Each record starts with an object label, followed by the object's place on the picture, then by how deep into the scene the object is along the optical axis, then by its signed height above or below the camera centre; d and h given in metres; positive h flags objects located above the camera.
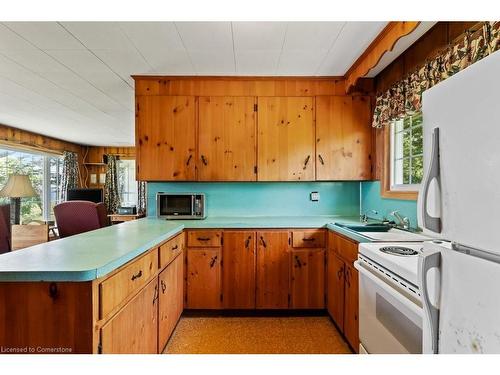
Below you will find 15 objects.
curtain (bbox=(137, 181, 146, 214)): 6.36 -0.22
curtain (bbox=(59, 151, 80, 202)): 5.99 +0.32
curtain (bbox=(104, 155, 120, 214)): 6.63 +0.03
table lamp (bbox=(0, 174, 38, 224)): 3.74 -0.06
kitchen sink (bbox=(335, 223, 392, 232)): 2.21 -0.33
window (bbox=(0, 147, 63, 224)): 4.64 +0.24
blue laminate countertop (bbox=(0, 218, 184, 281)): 0.95 -0.30
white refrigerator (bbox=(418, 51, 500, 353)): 0.60 -0.06
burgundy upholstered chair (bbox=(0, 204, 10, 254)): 1.92 -0.33
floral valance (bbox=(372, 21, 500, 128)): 1.27 +0.71
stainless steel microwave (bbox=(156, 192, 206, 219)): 2.65 -0.18
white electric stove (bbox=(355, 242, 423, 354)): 1.02 -0.49
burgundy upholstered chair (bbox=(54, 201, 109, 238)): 3.22 -0.37
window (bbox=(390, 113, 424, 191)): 2.20 +0.31
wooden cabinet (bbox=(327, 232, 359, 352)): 1.84 -0.76
